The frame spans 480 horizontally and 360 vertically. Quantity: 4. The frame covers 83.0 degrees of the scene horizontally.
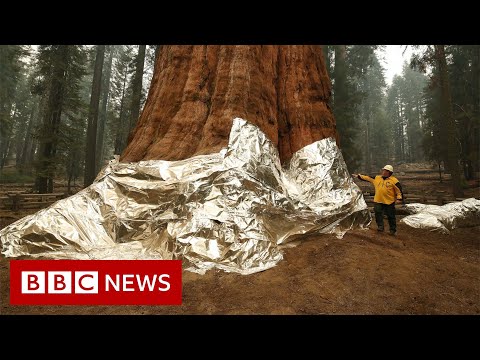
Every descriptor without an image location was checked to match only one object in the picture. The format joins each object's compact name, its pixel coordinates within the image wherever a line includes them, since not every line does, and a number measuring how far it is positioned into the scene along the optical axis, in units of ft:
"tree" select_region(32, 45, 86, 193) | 44.20
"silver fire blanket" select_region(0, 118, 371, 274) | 13.38
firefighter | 19.16
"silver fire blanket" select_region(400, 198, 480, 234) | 21.89
